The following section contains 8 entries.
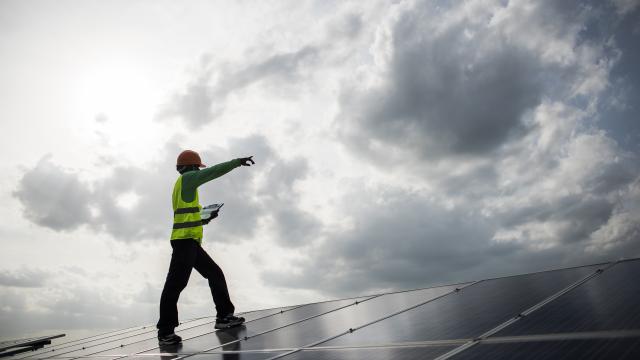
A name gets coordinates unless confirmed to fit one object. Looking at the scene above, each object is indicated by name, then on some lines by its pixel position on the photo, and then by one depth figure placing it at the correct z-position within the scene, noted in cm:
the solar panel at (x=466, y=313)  363
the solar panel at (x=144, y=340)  676
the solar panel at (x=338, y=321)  469
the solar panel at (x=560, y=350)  226
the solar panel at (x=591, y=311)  283
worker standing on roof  665
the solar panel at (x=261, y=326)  571
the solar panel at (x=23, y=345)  956
